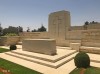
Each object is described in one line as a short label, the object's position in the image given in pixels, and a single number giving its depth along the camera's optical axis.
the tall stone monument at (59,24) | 9.45
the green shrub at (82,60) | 4.81
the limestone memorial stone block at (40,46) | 6.43
